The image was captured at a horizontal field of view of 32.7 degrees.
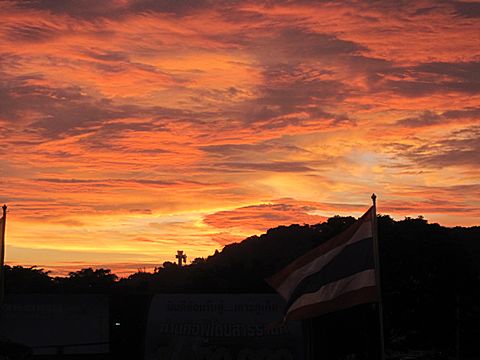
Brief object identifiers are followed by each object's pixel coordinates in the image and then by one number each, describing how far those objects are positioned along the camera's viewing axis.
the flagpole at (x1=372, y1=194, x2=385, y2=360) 16.27
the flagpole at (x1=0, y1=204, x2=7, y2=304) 22.55
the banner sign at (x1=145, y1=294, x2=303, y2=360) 27.88
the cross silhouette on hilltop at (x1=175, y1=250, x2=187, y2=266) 142.04
